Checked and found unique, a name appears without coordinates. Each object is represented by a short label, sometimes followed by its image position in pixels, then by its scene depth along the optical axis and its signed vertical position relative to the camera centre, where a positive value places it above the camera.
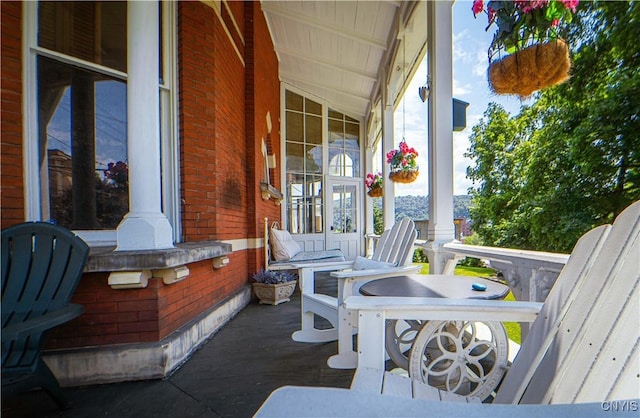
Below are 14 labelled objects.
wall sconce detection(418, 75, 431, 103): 2.98 +1.25
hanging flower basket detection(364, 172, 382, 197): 5.89 +0.48
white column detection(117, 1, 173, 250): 1.85 +0.53
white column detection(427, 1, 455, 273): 2.69 +0.75
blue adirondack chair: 1.34 -0.41
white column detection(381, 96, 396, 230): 5.22 +0.78
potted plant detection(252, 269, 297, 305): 3.49 -0.97
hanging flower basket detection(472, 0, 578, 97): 1.43 +0.87
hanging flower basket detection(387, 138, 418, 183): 3.83 +0.60
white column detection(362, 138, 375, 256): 7.39 +0.14
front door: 7.18 -0.20
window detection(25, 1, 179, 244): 1.89 +0.66
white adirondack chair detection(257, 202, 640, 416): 0.44 -0.33
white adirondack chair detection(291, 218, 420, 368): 1.96 -0.54
